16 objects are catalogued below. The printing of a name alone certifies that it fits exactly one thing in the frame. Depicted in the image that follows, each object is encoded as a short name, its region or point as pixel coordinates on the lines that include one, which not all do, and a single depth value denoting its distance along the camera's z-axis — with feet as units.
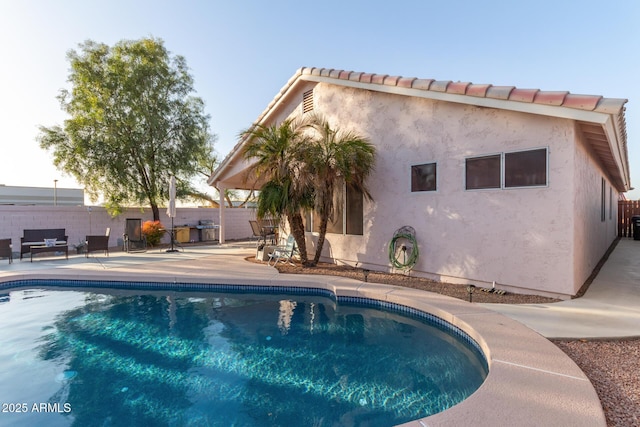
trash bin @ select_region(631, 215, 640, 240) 52.26
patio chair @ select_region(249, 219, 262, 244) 52.65
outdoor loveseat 35.68
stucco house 18.72
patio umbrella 42.96
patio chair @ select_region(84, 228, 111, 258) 37.33
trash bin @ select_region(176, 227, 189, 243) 55.42
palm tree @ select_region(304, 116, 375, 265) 26.55
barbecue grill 59.36
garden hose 25.54
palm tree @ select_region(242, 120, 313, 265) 28.02
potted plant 48.24
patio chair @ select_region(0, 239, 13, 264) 33.86
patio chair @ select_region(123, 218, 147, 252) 44.49
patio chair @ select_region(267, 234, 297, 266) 31.24
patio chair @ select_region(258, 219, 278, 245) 43.56
